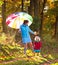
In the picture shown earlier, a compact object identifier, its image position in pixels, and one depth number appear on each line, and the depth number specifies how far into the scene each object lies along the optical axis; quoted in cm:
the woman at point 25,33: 1391
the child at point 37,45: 1711
